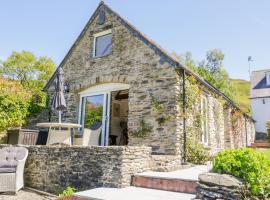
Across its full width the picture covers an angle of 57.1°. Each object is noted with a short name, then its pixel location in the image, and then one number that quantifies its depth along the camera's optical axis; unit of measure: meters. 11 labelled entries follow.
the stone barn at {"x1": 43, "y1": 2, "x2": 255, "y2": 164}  9.23
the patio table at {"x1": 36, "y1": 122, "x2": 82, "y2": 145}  8.48
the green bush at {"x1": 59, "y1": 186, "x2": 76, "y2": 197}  5.96
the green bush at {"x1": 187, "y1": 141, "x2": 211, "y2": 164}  9.11
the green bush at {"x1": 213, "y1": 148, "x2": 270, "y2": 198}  4.43
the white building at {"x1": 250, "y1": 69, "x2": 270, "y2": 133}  27.47
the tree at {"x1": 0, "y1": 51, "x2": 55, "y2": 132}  10.46
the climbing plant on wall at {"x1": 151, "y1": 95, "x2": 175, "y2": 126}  9.14
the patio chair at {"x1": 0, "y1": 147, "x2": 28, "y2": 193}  6.79
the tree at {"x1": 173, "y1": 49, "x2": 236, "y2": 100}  34.45
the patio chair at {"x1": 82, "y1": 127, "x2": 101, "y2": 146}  9.04
